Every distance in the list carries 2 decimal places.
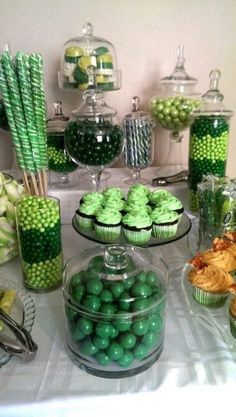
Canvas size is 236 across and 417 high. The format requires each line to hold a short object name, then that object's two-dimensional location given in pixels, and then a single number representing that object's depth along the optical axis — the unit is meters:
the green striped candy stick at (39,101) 0.78
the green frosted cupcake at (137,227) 0.69
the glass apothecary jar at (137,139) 0.94
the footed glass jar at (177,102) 0.96
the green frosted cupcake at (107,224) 0.71
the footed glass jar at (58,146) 0.94
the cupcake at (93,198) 0.77
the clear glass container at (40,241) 0.64
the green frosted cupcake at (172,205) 0.75
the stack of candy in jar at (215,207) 0.72
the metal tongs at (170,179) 0.98
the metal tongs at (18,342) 0.50
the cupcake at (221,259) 0.59
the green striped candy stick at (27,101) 0.77
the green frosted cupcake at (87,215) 0.74
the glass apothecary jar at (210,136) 0.87
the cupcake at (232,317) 0.50
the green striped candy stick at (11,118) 0.78
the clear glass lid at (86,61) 0.95
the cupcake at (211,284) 0.55
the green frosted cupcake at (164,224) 0.71
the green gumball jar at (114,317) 0.47
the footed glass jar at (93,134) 0.83
